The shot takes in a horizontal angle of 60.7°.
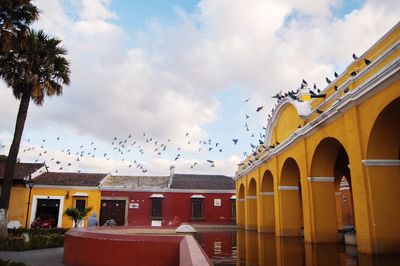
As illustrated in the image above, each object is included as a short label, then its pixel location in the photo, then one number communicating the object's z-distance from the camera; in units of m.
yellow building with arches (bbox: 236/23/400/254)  8.16
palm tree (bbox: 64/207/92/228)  15.87
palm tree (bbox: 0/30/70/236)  14.23
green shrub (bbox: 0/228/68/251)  12.33
